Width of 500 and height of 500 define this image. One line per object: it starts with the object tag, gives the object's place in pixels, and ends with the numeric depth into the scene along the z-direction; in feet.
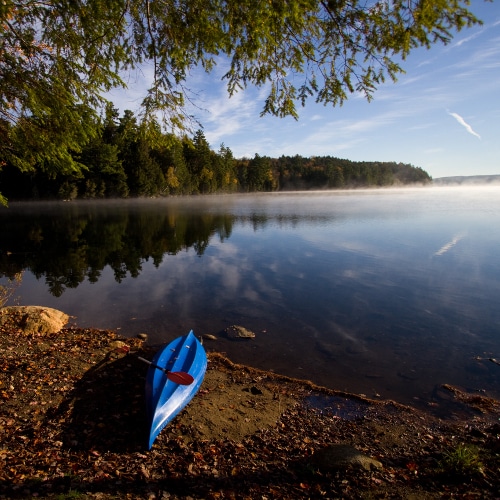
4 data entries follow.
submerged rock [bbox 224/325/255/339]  33.96
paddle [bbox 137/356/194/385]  19.90
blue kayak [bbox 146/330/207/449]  18.37
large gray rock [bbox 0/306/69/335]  30.55
